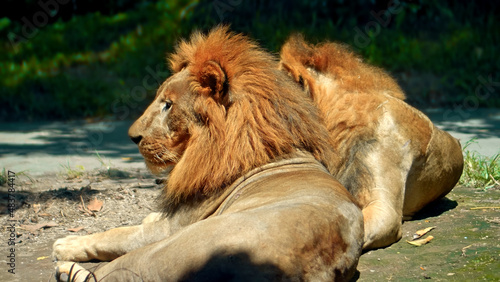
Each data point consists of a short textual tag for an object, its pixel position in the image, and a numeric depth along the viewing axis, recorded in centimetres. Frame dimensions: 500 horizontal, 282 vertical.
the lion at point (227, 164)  627
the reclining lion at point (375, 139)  854
